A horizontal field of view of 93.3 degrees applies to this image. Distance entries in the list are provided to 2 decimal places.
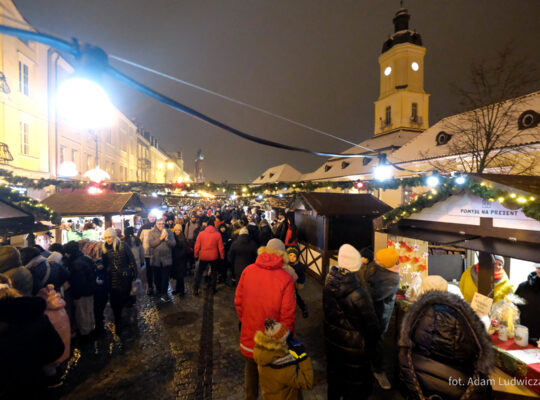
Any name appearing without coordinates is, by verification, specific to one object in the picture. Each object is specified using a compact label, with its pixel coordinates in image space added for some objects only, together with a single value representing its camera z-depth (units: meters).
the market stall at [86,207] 9.45
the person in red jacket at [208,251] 7.59
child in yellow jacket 2.51
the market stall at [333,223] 9.32
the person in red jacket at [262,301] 3.15
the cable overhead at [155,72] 1.94
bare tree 13.01
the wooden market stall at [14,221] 5.03
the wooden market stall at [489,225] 3.39
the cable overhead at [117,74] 1.46
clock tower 34.09
